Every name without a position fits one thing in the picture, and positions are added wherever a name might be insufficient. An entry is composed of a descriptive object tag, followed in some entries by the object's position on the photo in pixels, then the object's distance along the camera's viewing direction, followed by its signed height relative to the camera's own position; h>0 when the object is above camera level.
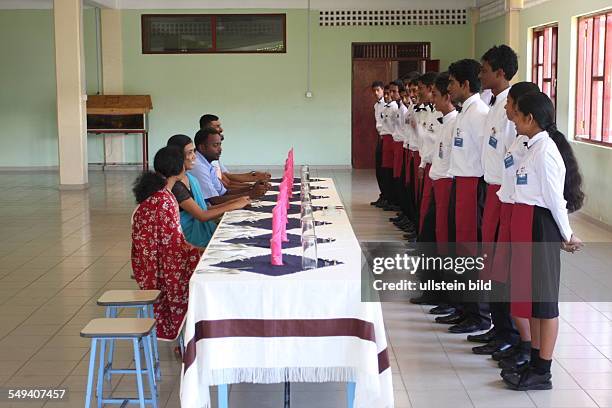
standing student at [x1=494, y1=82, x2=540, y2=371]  4.42 -0.69
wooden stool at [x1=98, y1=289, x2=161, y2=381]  4.33 -0.99
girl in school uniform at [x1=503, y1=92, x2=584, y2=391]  4.18 -0.56
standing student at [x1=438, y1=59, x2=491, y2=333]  5.55 -0.47
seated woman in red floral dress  4.62 -0.81
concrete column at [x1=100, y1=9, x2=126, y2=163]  15.66 +0.96
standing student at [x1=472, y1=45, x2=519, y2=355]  4.98 -0.33
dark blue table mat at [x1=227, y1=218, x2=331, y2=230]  5.03 -0.72
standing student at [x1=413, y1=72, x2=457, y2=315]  6.01 -0.56
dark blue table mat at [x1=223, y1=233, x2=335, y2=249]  4.44 -0.73
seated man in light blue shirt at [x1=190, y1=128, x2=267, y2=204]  6.34 -0.52
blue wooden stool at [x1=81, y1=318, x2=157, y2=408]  3.82 -1.03
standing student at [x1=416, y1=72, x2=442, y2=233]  6.87 -0.32
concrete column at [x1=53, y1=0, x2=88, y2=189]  12.73 +0.17
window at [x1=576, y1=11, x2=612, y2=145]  9.52 +0.24
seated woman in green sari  5.30 -0.65
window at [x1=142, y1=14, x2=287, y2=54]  15.69 +1.27
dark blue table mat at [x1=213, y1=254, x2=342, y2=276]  3.84 -0.74
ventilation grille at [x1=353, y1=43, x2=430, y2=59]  15.86 +0.95
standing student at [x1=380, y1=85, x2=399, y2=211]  10.62 -0.68
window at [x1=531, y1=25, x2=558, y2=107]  11.19 +0.56
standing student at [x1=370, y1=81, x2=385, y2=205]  11.02 -0.31
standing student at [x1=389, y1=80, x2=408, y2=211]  10.08 -0.51
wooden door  15.95 -0.13
